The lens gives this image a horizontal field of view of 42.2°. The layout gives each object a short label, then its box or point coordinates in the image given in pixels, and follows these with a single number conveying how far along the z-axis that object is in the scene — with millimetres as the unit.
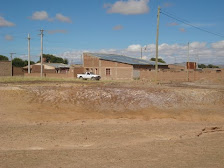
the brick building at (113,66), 52775
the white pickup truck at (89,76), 49219
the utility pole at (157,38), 31753
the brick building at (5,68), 62969
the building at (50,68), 74750
